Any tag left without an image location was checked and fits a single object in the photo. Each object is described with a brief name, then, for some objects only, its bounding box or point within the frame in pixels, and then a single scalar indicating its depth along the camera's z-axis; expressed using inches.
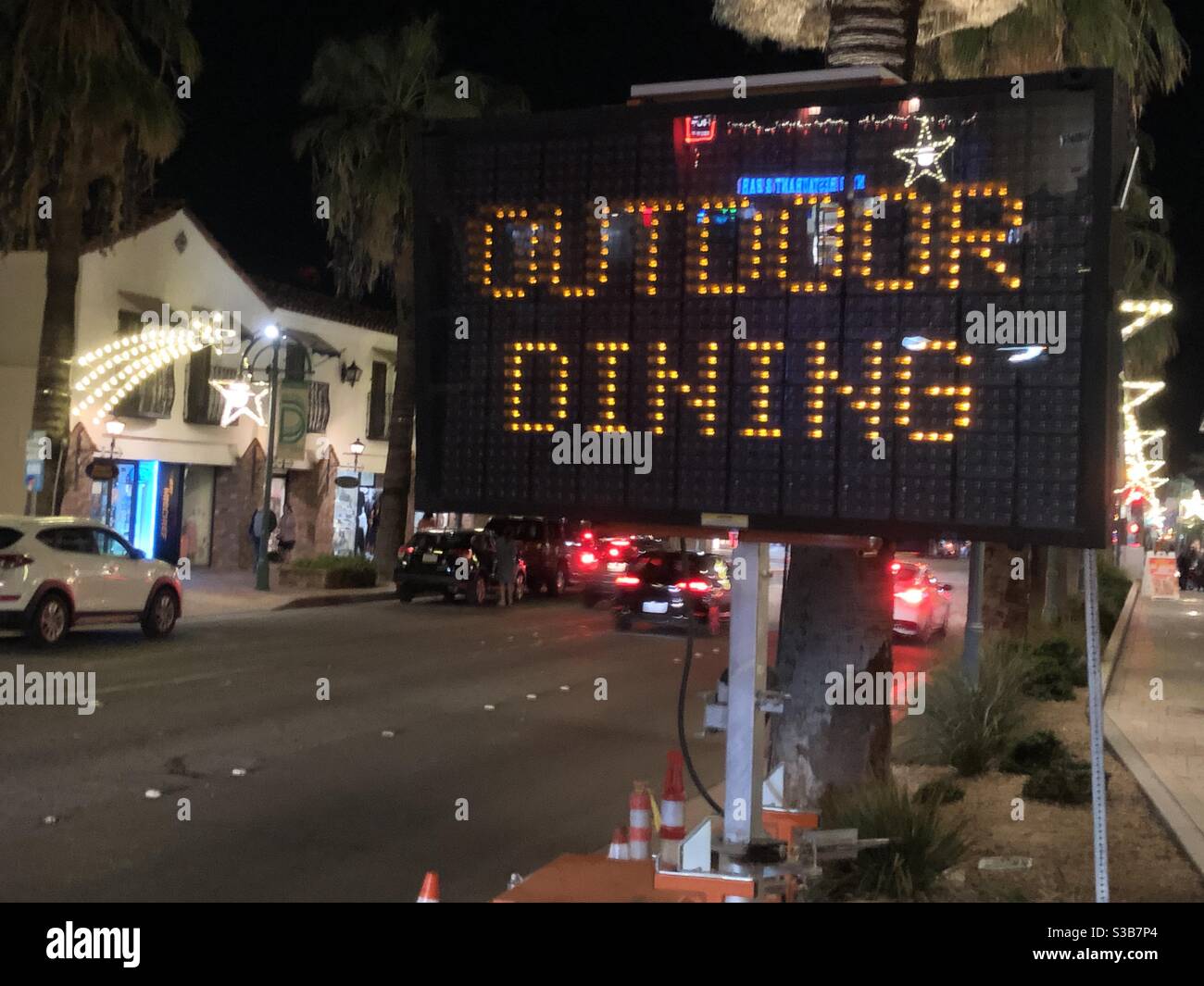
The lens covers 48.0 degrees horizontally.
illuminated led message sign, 174.6
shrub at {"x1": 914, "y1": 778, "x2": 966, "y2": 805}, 289.2
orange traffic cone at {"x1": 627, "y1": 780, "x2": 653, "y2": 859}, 235.8
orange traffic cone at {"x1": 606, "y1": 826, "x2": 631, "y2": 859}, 236.7
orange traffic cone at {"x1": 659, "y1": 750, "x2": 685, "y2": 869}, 223.0
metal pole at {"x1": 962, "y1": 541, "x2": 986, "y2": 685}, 434.9
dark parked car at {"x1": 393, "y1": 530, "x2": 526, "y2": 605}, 1011.3
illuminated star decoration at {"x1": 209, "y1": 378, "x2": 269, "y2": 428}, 1119.6
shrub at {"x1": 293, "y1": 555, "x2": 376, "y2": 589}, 1058.7
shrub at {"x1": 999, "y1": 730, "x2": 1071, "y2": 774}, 355.3
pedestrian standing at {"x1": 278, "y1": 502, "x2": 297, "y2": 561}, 1333.7
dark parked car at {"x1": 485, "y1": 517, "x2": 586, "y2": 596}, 1115.3
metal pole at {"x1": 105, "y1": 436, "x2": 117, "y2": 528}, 1089.4
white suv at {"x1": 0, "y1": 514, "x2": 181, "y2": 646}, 611.8
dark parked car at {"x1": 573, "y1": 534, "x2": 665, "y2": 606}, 1043.3
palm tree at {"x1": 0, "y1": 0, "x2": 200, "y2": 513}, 743.1
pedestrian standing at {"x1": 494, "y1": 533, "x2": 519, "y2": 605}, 1014.9
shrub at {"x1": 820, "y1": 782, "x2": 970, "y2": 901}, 239.1
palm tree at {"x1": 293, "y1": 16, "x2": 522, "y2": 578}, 1071.6
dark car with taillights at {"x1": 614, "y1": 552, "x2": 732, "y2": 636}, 829.2
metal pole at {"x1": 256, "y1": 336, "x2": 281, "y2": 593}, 1000.9
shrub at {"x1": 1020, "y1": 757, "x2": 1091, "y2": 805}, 325.7
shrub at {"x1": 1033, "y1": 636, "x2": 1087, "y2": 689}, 541.2
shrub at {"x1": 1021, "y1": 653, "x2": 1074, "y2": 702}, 496.4
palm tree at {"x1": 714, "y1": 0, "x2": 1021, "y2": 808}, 307.1
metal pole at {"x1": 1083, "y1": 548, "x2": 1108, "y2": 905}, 173.2
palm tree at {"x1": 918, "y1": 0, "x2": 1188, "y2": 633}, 526.9
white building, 999.0
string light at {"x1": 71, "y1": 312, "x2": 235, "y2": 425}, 1011.9
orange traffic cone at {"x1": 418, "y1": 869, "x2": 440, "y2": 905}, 189.3
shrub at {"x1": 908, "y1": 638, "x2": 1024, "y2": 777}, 366.6
